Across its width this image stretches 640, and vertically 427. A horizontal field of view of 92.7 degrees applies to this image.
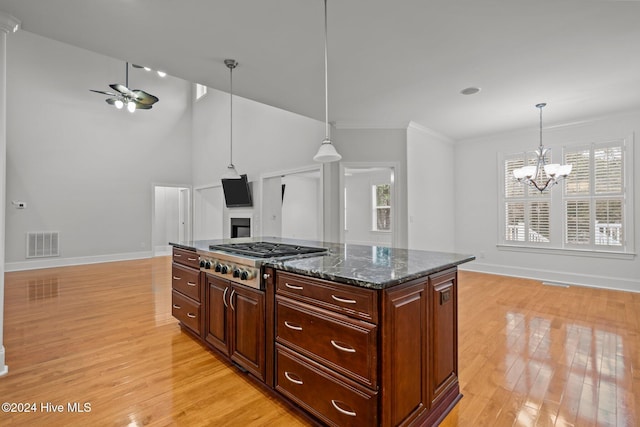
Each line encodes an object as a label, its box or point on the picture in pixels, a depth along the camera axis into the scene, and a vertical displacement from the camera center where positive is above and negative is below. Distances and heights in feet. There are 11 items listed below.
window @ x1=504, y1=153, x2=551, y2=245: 17.62 +0.40
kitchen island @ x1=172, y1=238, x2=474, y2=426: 4.65 -2.10
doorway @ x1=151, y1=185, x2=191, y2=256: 29.32 +0.22
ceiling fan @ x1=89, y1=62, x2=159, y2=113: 18.01 +7.30
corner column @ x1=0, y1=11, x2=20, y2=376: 7.39 +2.44
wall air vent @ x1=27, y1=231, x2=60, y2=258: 20.80 -1.84
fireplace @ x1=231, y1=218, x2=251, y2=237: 23.43 -0.79
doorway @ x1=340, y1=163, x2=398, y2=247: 26.66 +0.89
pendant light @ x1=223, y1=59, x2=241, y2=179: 9.82 +4.99
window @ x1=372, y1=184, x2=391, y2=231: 26.76 +0.86
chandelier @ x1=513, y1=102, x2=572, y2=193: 14.07 +2.16
